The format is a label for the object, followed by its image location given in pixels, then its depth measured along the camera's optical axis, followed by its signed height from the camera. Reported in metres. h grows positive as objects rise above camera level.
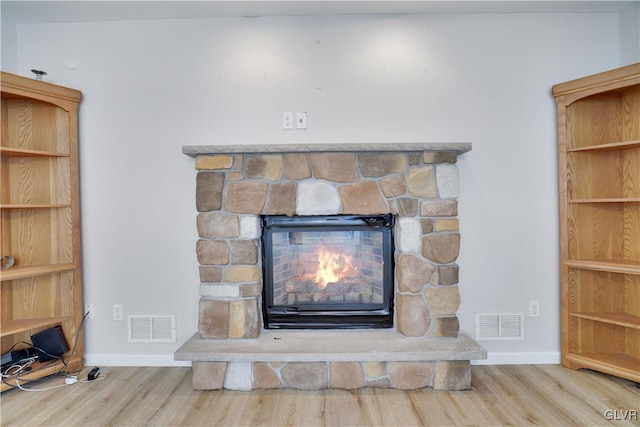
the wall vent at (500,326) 2.31 -0.76
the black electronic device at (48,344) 2.21 -0.79
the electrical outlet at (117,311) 2.36 -0.63
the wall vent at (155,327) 2.34 -0.74
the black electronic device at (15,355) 2.15 -0.85
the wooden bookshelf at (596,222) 2.18 -0.08
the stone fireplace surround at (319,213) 2.00 -0.12
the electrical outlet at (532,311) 2.32 -0.67
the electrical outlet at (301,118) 2.29 +0.64
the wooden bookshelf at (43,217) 2.25 +0.02
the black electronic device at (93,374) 2.14 -0.97
